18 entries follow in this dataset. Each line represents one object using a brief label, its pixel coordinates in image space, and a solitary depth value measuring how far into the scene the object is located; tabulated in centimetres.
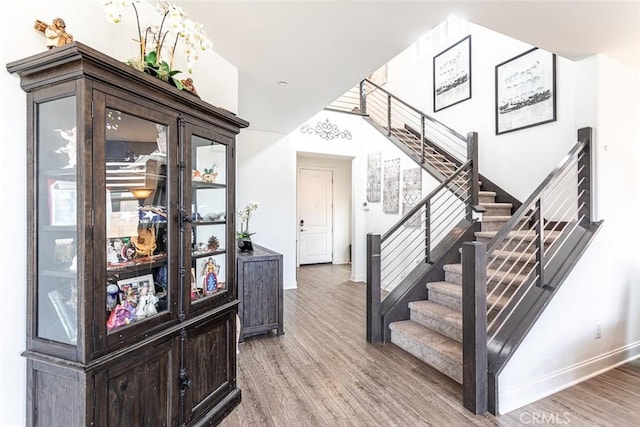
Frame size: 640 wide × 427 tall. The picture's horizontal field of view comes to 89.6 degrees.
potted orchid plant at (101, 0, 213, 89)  132
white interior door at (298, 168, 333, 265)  783
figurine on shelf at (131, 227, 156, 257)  158
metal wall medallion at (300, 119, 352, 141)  588
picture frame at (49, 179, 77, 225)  132
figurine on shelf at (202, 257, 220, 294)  205
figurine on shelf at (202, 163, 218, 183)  204
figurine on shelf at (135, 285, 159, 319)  156
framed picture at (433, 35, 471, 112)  484
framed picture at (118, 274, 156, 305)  151
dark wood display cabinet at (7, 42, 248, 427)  126
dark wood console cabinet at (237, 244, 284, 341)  338
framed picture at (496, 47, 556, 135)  376
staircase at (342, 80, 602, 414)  220
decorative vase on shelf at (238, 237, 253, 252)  381
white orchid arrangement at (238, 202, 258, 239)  398
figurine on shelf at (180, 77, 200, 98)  179
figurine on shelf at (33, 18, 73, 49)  132
